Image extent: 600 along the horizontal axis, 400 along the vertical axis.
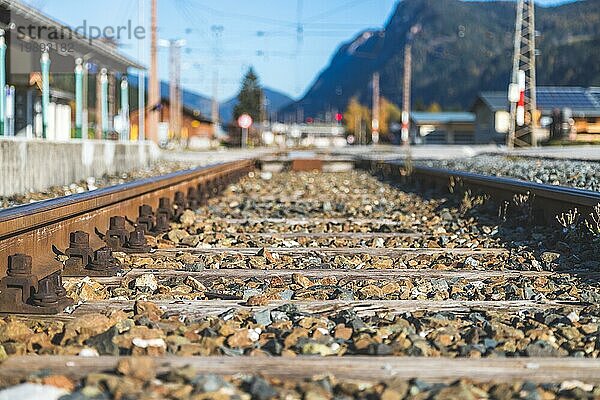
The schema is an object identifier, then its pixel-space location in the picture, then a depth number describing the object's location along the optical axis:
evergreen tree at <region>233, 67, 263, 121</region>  125.12
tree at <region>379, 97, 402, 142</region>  119.30
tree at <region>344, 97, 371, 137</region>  119.44
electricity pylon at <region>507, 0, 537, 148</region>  28.98
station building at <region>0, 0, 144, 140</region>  17.19
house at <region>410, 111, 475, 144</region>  90.38
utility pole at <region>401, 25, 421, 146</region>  53.28
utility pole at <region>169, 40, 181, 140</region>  60.78
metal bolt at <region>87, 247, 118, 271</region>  4.20
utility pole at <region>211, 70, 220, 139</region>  73.31
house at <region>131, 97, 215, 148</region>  74.89
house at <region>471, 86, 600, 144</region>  45.47
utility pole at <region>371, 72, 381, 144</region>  82.50
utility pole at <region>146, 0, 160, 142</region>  27.61
